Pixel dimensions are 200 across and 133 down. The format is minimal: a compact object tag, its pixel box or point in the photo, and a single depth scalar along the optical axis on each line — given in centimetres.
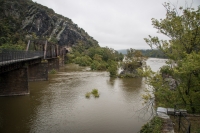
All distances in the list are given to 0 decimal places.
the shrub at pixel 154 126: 838
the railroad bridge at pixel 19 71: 1730
